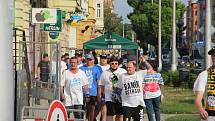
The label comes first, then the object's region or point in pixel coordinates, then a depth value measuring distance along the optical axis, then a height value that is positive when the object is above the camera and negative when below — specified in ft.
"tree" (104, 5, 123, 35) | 340.31 +24.87
